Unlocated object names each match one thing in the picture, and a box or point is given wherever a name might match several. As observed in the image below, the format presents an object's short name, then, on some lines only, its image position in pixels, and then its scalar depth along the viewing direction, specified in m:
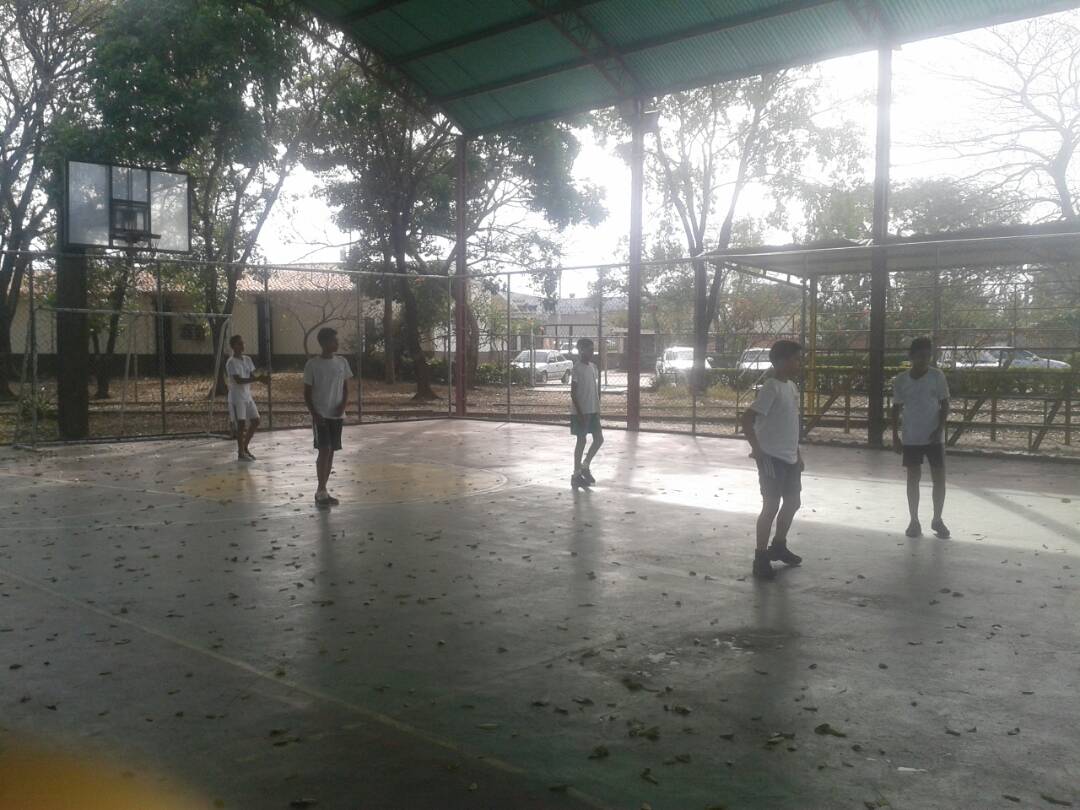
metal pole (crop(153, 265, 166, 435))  16.08
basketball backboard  16.62
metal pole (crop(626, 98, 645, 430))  18.86
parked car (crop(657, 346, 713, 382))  27.08
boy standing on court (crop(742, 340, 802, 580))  6.97
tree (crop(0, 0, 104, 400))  24.17
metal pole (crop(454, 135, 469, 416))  21.81
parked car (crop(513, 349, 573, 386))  30.83
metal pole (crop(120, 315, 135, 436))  16.28
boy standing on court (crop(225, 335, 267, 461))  14.02
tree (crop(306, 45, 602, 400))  27.80
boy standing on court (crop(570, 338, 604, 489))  11.48
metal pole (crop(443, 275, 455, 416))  20.93
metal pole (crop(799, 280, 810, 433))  15.61
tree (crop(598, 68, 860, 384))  32.28
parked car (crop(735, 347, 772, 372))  21.42
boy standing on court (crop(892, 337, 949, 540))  8.23
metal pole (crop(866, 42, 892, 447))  15.44
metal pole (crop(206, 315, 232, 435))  17.30
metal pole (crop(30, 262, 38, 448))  14.58
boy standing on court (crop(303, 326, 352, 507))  10.04
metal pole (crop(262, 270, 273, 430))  17.40
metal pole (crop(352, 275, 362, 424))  19.03
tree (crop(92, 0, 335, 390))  19.58
